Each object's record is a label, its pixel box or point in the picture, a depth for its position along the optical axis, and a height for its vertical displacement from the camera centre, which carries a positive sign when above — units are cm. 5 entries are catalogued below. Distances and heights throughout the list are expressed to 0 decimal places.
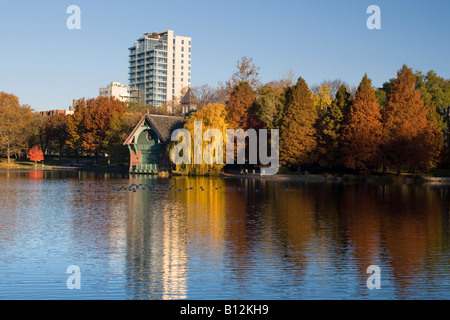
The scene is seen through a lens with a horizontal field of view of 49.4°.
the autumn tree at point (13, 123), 10500 +767
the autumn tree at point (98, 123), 9788 +711
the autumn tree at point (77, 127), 10189 +656
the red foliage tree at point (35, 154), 10638 +93
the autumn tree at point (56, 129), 11322 +691
